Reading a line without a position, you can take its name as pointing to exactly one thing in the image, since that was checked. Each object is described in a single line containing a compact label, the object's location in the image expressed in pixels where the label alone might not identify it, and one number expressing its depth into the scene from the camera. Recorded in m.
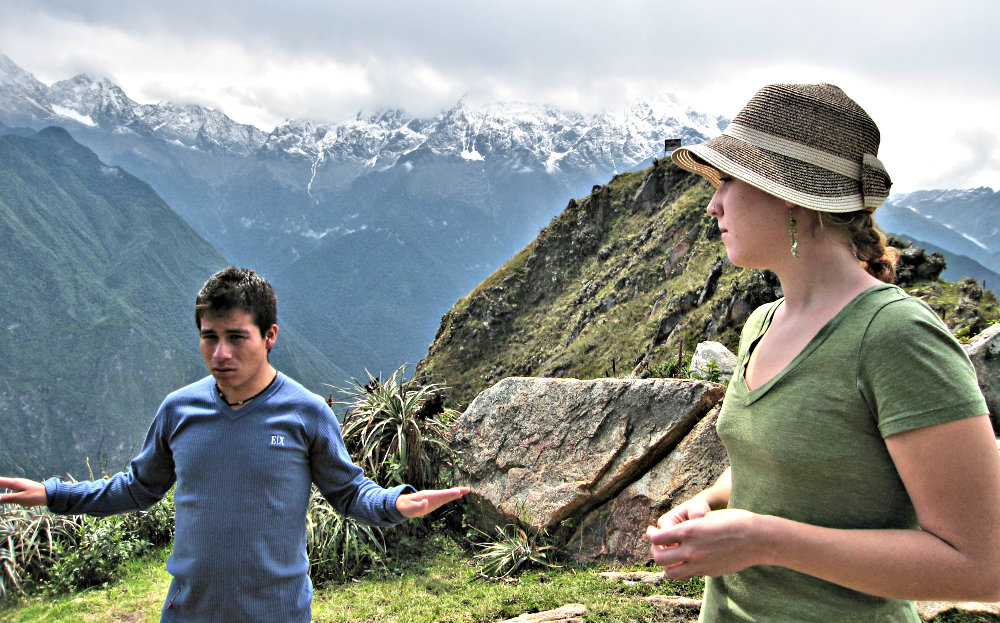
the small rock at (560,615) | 4.55
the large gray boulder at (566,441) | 6.27
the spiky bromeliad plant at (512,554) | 6.14
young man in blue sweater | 2.46
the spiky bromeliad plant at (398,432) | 7.15
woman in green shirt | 1.18
